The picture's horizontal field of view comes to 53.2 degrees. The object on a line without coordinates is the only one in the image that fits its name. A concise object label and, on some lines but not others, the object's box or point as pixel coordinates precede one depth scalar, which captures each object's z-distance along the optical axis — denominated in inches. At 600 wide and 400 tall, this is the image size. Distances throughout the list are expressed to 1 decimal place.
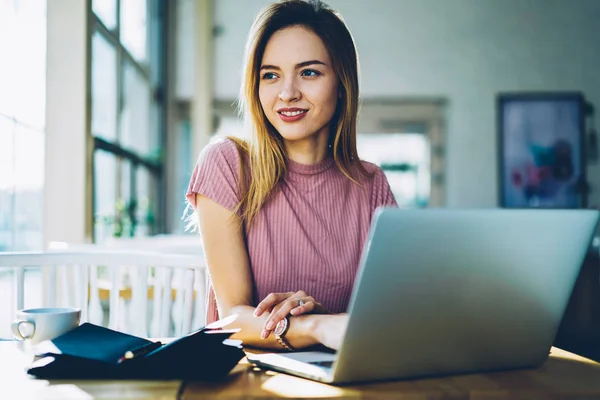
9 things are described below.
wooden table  27.4
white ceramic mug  37.4
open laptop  25.3
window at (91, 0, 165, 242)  133.0
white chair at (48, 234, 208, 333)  66.6
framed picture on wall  223.5
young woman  47.6
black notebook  30.2
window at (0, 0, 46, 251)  90.0
